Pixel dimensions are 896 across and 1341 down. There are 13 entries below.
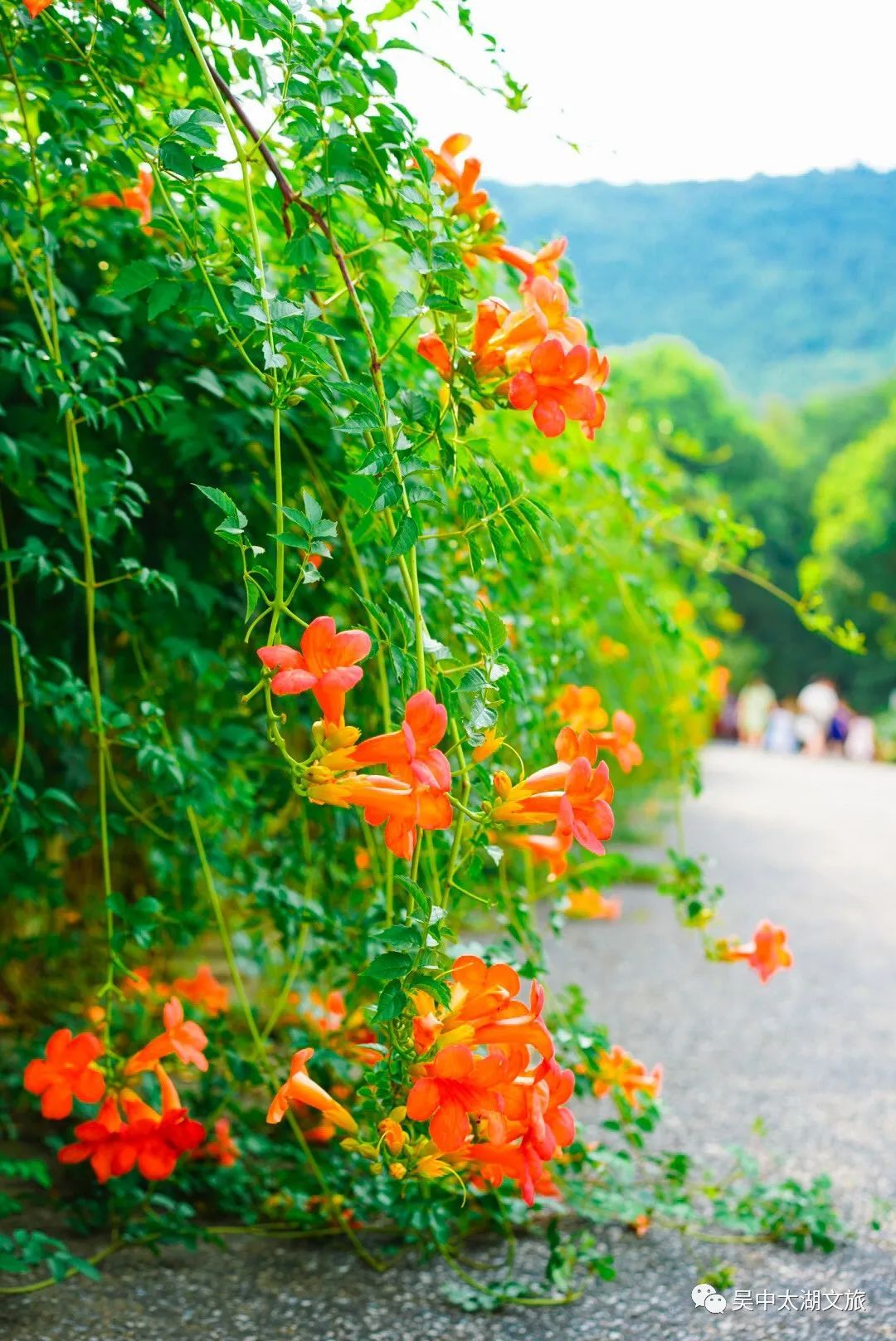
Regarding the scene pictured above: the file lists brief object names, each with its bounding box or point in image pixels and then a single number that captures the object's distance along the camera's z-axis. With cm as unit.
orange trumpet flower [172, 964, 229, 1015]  354
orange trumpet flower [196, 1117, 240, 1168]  313
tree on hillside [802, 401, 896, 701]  4501
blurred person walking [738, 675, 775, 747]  3137
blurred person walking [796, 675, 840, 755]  2780
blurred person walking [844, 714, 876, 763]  2740
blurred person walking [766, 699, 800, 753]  3062
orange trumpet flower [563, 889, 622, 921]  359
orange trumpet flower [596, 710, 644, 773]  303
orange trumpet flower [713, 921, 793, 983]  304
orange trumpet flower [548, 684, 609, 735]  313
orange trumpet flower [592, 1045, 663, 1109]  315
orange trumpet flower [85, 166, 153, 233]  287
